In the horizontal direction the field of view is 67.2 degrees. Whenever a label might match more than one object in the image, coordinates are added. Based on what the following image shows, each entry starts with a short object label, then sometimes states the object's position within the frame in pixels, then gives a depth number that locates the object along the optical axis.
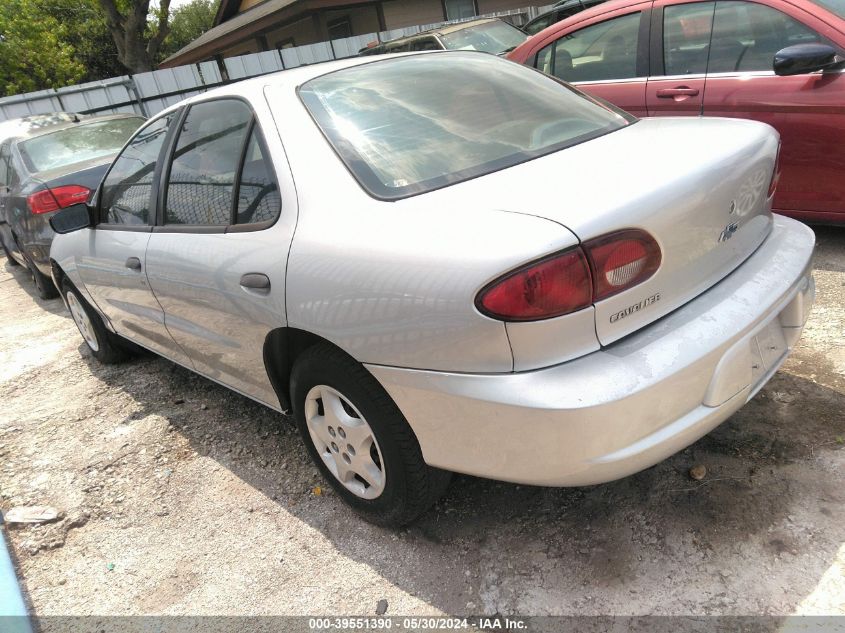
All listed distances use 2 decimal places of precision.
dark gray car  5.63
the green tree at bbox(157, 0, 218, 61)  43.25
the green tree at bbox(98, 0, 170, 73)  13.39
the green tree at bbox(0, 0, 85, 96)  20.89
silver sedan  1.65
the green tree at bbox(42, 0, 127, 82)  30.39
